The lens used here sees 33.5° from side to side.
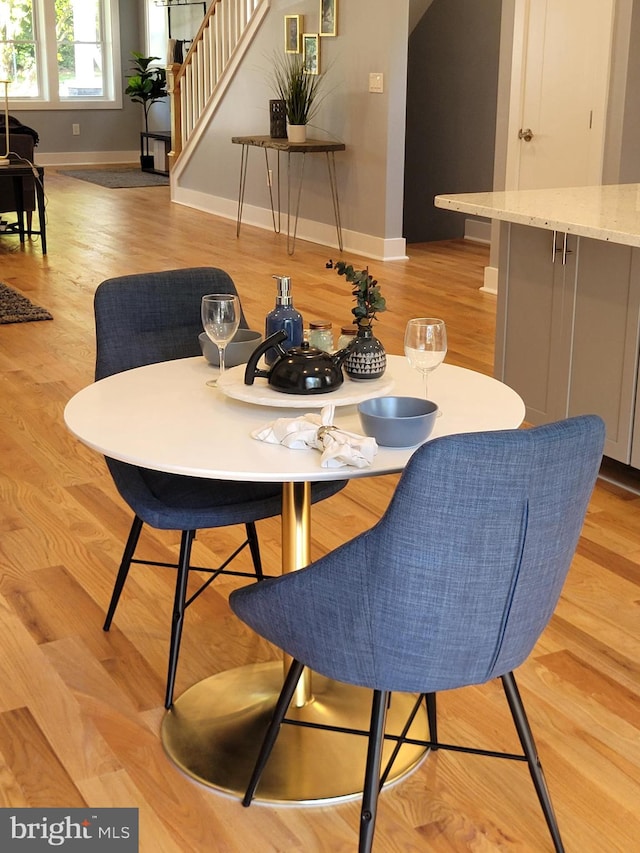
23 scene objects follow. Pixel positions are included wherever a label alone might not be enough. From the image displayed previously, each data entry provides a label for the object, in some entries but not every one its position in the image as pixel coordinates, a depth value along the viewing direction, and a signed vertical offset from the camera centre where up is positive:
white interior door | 5.51 +0.21
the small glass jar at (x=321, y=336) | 2.12 -0.40
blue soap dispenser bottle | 2.14 -0.37
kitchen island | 3.37 -0.56
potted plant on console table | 7.75 +0.27
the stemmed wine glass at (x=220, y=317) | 2.06 -0.36
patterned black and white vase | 2.04 -0.42
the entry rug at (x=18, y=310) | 5.89 -1.02
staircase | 8.91 +0.52
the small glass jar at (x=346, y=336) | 2.13 -0.40
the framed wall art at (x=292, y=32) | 8.08 +0.71
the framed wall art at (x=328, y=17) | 7.65 +0.78
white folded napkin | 1.67 -0.49
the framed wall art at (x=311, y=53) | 7.95 +0.55
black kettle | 1.96 -0.43
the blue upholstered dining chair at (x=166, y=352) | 2.24 -0.53
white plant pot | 7.73 -0.04
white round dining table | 1.74 -0.52
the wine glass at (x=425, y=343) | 1.95 -0.38
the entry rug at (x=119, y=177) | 11.83 -0.58
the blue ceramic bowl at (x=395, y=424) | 1.74 -0.47
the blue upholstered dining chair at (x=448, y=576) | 1.41 -0.61
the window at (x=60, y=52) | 13.24 +0.89
